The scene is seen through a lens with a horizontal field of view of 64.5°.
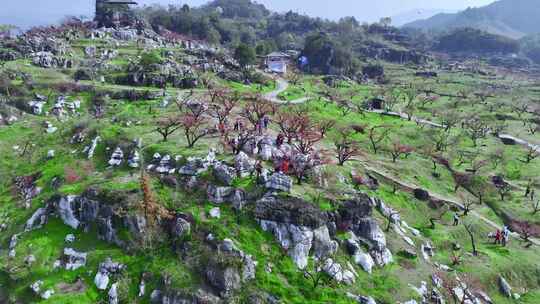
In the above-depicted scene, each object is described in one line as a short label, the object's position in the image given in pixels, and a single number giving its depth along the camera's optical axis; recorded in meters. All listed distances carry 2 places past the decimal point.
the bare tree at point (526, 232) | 66.97
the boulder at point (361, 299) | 45.00
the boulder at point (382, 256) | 51.80
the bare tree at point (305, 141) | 65.19
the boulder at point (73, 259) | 46.34
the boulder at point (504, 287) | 54.53
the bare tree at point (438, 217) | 66.19
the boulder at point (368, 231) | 53.50
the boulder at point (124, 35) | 162.41
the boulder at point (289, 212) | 49.50
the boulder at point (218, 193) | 51.72
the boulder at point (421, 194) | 72.38
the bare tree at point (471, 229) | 61.73
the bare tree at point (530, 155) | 99.25
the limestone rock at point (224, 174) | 53.69
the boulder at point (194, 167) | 55.75
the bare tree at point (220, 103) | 75.74
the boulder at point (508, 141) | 112.56
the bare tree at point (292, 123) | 71.24
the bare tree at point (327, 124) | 90.50
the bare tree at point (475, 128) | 110.06
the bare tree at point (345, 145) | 69.06
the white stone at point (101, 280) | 44.09
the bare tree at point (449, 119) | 113.44
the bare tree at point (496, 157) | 95.74
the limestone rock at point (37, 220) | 52.12
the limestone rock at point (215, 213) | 49.50
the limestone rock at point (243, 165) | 55.82
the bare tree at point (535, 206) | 75.51
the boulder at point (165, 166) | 56.87
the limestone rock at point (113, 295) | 42.72
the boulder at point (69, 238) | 49.34
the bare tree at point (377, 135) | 92.21
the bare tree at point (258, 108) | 76.94
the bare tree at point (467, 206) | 71.35
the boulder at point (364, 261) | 49.94
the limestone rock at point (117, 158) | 61.16
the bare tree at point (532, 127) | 121.26
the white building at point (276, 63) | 169.75
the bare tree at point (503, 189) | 82.07
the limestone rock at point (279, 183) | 52.91
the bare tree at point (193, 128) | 63.45
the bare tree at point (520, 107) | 141.68
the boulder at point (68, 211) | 51.69
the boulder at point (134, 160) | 59.53
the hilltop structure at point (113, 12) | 178.75
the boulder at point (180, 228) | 47.47
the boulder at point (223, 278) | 43.49
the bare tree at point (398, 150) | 85.59
